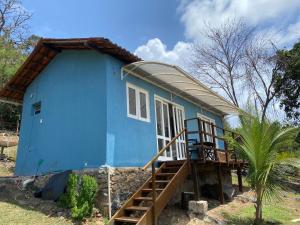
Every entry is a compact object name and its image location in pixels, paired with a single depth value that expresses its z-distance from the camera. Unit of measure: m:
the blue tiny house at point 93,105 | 7.07
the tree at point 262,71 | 18.34
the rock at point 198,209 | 6.84
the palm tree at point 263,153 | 6.64
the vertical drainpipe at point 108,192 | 6.22
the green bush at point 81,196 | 5.89
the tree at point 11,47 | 20.61
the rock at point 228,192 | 8.96
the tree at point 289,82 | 17.40
